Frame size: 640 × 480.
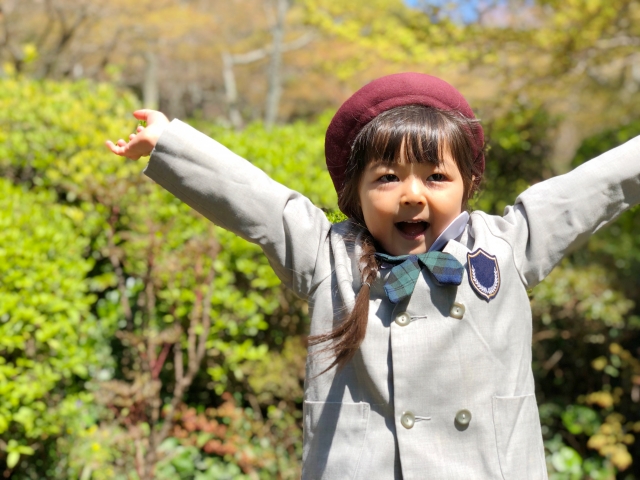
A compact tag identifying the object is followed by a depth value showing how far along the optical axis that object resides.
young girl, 1.44
